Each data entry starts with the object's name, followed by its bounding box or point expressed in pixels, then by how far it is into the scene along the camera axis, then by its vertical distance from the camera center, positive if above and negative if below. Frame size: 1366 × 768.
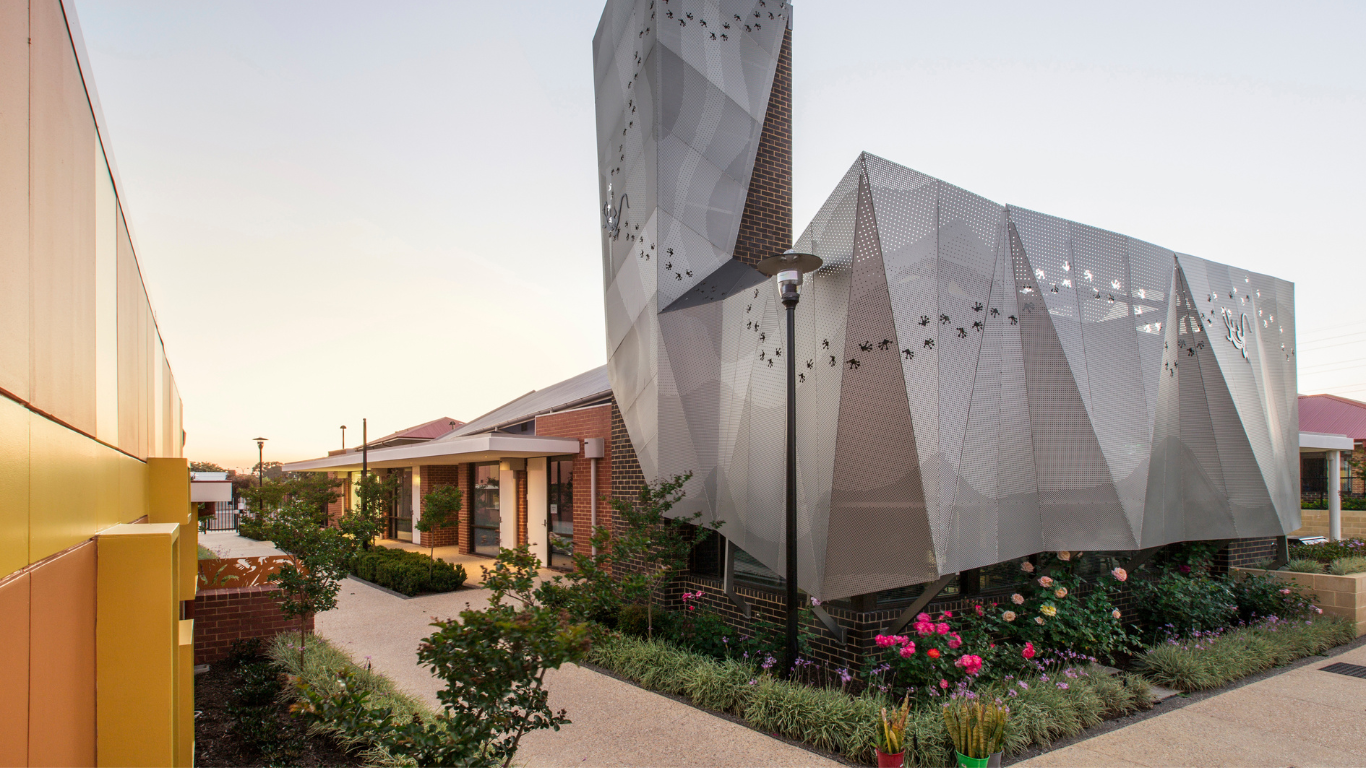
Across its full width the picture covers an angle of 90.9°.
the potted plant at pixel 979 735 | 4.90 -2.36
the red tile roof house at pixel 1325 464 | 21.72 -1.96
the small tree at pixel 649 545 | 8.15 -1.78
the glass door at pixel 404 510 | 25.09 -3.49
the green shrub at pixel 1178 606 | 9.28 -2.68
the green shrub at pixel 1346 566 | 10.97 -2.52
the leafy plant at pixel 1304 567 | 11.48 -2.65
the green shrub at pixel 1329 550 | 12.98 -2.70
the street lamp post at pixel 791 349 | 7.05 +0.73
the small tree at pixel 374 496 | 18.05 -2.25
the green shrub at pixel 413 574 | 14.23 -3.40
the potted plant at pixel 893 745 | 5.00 -2.45
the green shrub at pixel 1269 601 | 10.26 -2.86
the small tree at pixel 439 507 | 16.70 -2.21
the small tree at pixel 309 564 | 8.11 -1.79
